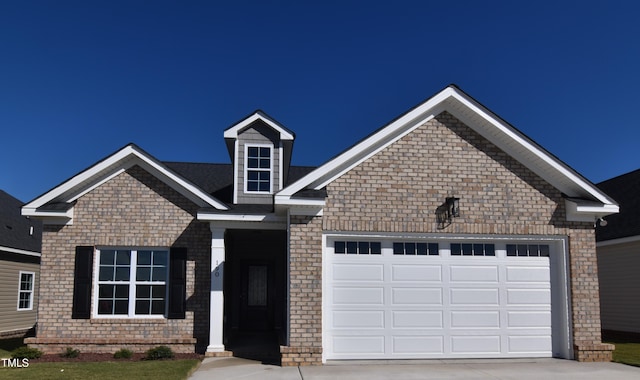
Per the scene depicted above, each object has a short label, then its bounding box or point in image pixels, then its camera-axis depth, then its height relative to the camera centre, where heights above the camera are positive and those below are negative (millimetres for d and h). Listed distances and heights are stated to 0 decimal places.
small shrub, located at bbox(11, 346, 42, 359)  11703 -1885
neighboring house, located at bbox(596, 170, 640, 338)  16875 +30
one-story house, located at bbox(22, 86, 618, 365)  11531 +393
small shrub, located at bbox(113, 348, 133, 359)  12039 -1939
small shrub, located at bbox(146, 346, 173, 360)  11961 -1898
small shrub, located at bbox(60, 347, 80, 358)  12117 -1944
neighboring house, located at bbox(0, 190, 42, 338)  18172 -156
